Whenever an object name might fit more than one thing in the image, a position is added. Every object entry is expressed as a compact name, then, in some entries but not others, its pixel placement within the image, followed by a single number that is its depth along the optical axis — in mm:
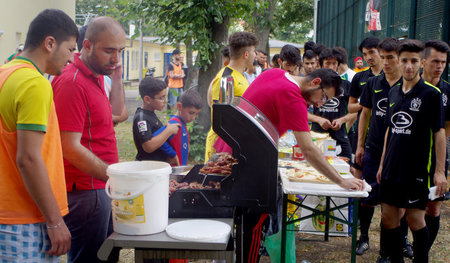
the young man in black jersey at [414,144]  3594
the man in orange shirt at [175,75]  14891
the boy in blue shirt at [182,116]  3990
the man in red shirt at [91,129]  2410
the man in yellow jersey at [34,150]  1906
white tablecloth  3211
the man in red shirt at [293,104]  3008
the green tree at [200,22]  8141
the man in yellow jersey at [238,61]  4656
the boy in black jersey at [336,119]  5109
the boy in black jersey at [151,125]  3717
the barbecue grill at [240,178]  2426
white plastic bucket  2051
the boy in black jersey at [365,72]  5102
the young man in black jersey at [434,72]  4121
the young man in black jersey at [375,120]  4336
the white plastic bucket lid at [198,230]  2121
